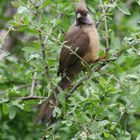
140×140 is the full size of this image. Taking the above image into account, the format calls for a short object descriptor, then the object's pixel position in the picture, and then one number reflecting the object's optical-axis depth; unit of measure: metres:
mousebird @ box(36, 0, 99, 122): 9.03
